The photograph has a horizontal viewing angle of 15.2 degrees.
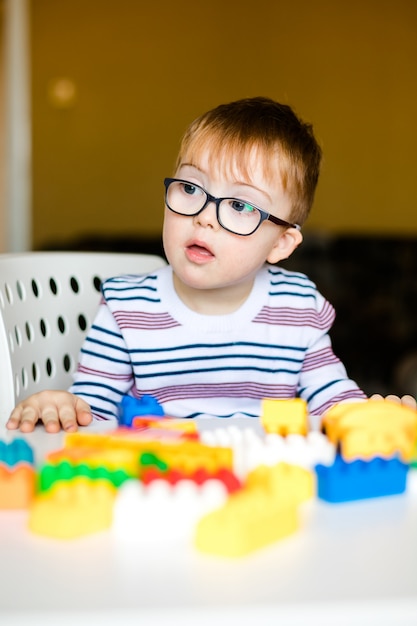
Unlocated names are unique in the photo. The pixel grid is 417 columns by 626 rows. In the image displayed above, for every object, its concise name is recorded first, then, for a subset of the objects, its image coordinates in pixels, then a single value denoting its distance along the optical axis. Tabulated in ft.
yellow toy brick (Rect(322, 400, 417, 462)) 4.13
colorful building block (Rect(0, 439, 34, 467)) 4.11
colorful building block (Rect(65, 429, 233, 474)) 4.02
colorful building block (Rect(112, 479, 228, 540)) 3.53
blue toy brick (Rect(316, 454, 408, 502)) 3.95
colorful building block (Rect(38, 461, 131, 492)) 3.91
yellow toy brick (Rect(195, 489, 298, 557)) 3.32
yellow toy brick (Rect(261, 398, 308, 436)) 4.43
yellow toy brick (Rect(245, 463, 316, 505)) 3.85
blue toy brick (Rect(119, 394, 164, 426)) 4.66
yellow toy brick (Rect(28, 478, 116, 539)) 3.50
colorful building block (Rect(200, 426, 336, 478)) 4.10
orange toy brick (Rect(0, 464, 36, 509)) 3.87
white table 2.81
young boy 5.41
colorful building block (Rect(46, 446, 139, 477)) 3.98
